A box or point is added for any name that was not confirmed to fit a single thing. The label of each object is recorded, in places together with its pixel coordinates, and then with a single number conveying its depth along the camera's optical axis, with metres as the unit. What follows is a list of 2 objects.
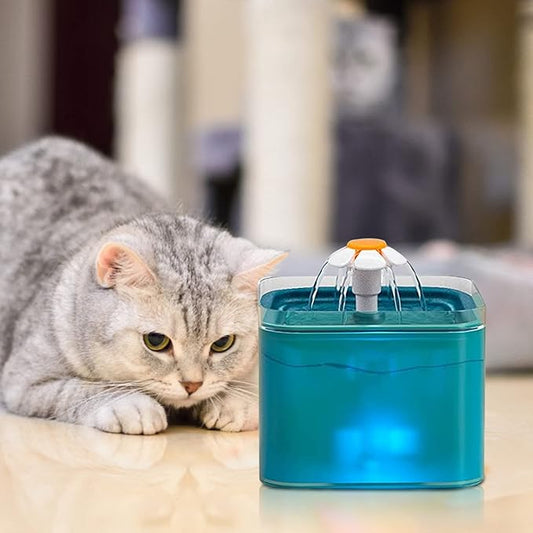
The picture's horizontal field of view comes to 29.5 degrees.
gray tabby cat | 1.24
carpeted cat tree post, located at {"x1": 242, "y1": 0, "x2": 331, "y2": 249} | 3.29
